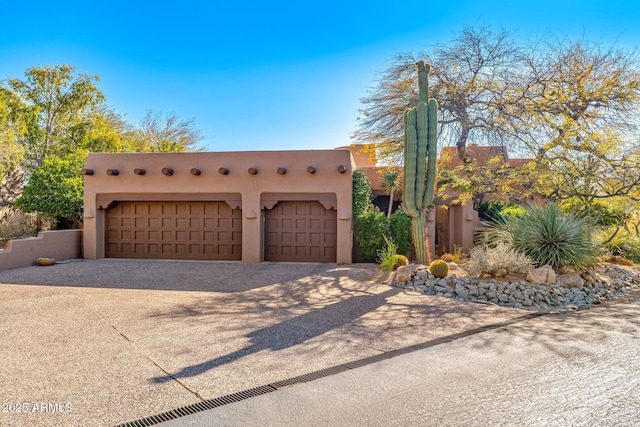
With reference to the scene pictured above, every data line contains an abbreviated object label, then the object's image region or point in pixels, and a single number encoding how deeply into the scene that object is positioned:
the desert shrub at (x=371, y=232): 12.63
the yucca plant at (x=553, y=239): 9.04
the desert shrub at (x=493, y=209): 16.43
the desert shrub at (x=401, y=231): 12.72
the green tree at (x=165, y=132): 27.77
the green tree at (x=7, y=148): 14.38
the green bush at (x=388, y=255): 10.51
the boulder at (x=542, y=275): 8.30
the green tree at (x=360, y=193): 13.02
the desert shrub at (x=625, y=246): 11.69
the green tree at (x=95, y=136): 18.84
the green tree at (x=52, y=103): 18.59
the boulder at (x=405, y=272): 9.16
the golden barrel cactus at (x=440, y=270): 8.88
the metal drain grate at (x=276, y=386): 3.15
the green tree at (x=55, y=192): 13.84
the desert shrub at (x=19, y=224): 12.70
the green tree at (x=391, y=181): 15.46
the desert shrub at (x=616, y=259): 10.94
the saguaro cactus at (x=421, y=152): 9.84
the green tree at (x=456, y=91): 14.13
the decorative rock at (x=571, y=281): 8.40
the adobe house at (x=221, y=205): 13.03
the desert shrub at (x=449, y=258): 11.99
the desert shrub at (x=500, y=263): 8.59
